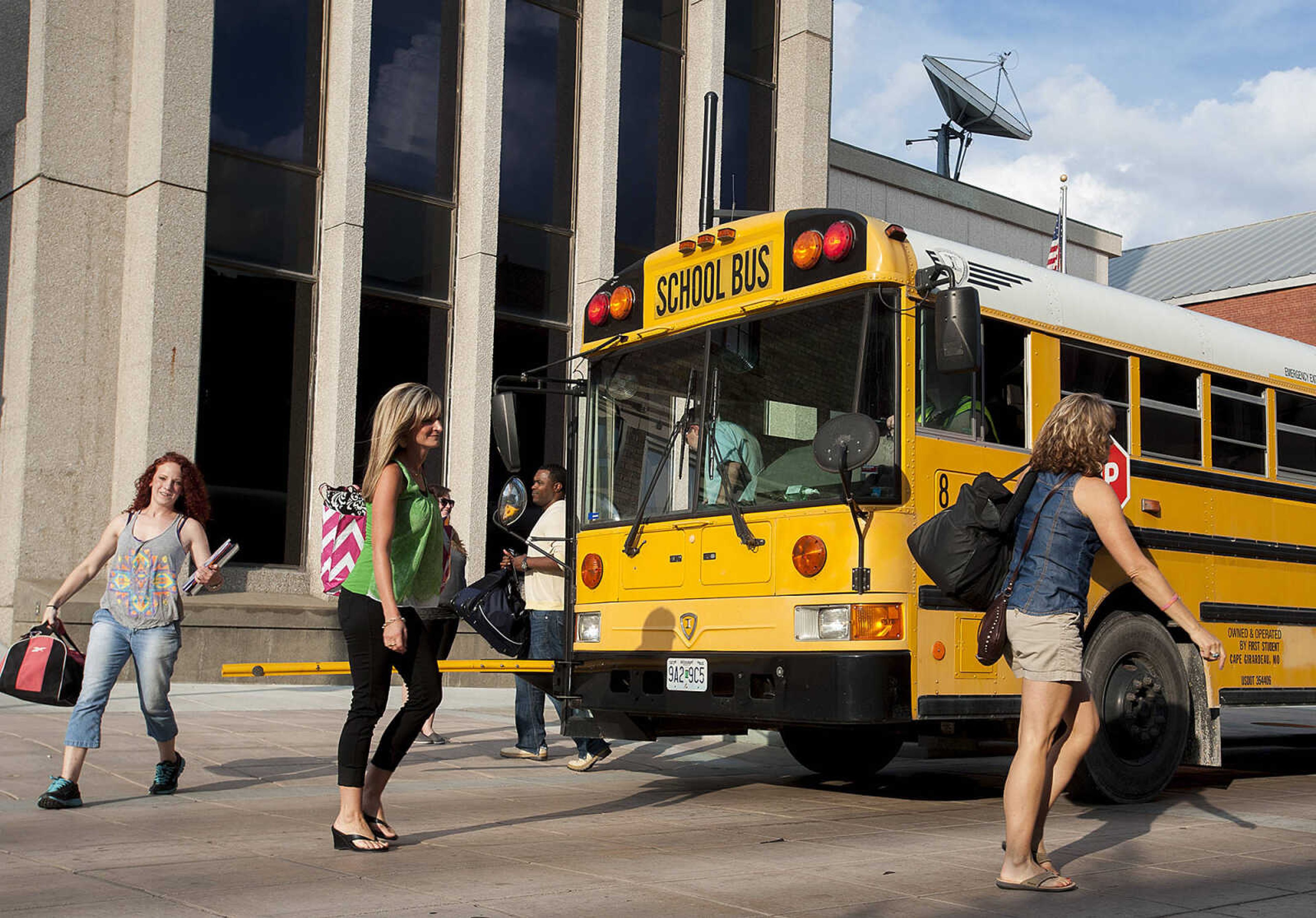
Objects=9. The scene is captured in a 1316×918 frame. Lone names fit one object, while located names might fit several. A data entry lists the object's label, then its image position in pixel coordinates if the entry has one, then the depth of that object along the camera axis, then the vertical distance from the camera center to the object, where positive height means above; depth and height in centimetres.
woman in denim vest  525 -2
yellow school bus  701 +57
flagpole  1905 +539
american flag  1886 +461
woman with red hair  732 -11
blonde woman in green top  588 -9
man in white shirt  934 +1
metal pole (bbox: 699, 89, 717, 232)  1427 +495
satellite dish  3053 +1026
